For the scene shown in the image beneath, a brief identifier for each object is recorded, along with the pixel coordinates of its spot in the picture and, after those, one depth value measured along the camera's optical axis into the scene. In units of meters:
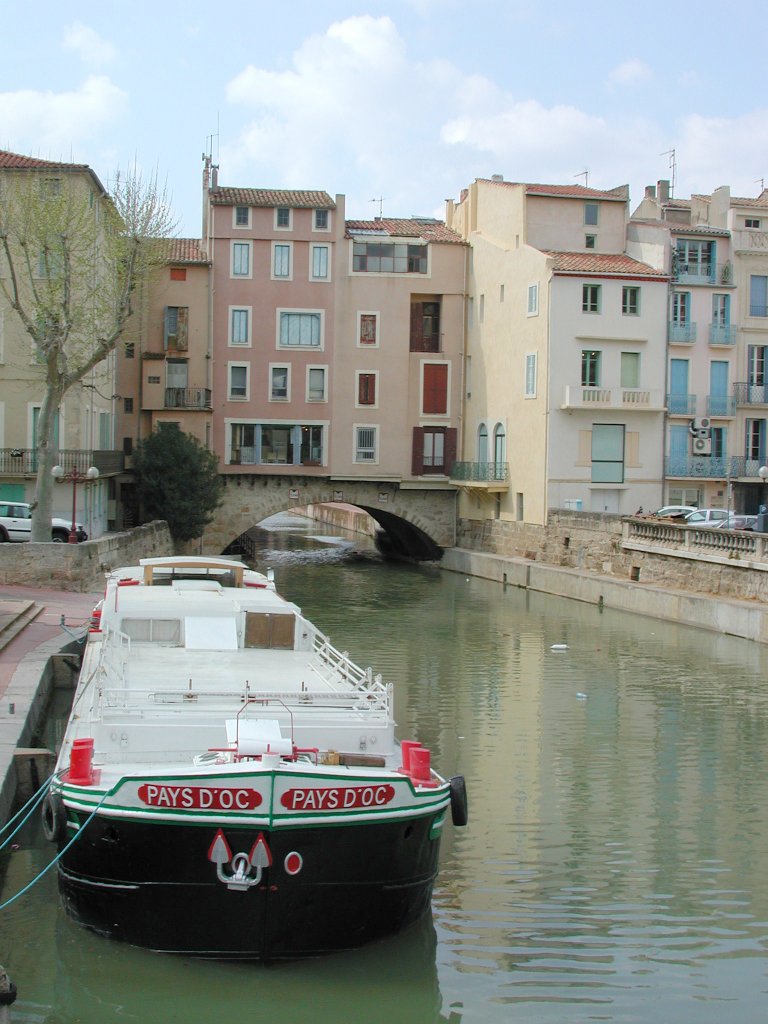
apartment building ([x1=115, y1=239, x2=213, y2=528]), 49.75
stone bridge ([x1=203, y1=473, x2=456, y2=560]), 50.12
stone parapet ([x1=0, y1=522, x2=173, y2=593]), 31.58
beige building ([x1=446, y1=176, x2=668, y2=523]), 44.09
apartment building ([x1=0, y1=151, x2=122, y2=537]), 39.44
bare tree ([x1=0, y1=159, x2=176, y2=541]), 33.12
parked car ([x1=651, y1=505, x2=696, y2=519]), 42.96
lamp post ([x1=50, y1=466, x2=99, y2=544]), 34.59
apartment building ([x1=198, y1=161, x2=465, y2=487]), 50.16
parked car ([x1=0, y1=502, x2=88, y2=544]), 36.56
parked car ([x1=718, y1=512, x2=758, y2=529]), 41.76
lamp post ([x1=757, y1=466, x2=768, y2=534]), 37.19
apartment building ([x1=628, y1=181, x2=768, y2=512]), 45.78
